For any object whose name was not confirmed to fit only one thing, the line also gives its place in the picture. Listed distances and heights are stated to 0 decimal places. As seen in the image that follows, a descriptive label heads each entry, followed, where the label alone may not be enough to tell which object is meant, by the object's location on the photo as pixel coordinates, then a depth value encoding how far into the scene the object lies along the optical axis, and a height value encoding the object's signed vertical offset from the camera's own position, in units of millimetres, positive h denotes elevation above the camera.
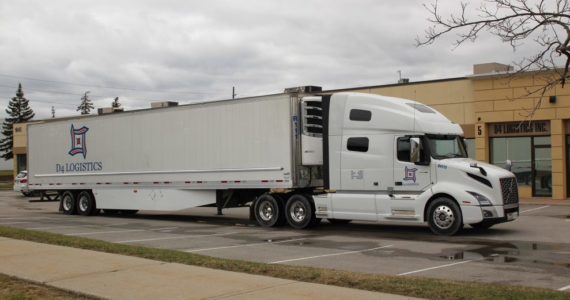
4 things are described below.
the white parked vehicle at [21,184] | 38834 -1119
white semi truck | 14555 -46
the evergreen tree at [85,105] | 116331 +11512
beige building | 24734 +1492
